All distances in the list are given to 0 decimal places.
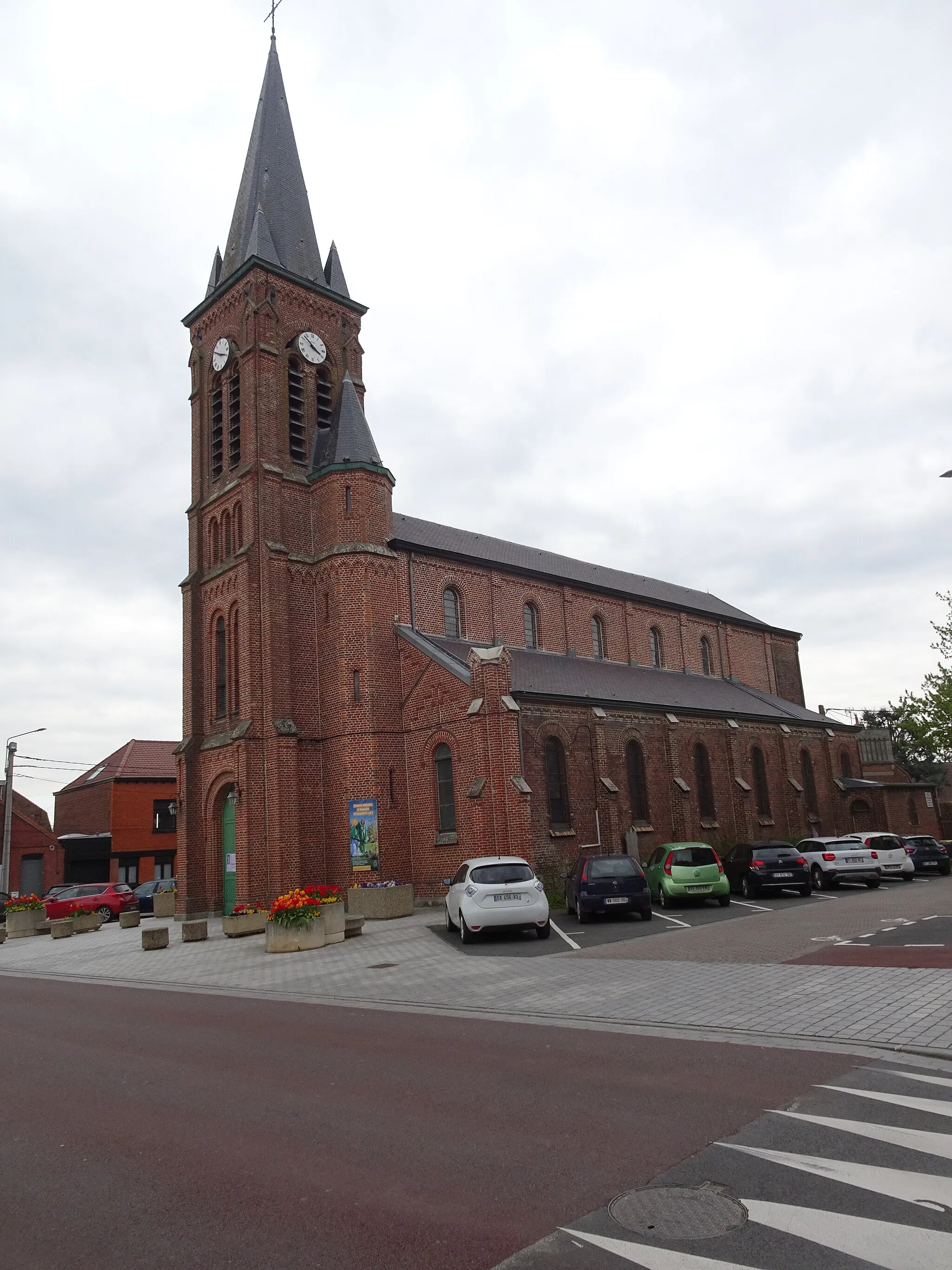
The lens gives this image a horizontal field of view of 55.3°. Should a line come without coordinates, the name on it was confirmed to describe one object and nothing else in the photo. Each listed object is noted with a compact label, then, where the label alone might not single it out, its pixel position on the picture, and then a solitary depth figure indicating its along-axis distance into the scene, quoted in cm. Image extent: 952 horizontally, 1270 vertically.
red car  3080
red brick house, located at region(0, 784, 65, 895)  4750
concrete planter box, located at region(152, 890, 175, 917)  3014
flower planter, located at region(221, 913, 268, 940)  2214
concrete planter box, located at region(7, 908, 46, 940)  2861
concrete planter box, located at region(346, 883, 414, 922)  2303
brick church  2598
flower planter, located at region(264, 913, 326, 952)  1859
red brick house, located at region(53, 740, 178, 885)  5000
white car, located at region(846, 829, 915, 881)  2580
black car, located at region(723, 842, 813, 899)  2250
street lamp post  3750
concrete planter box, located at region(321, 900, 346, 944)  1927
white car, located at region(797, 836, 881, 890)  2480
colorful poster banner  2594
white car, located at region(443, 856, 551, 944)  1659
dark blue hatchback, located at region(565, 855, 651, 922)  1875
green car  2109
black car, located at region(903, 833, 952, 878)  2933
